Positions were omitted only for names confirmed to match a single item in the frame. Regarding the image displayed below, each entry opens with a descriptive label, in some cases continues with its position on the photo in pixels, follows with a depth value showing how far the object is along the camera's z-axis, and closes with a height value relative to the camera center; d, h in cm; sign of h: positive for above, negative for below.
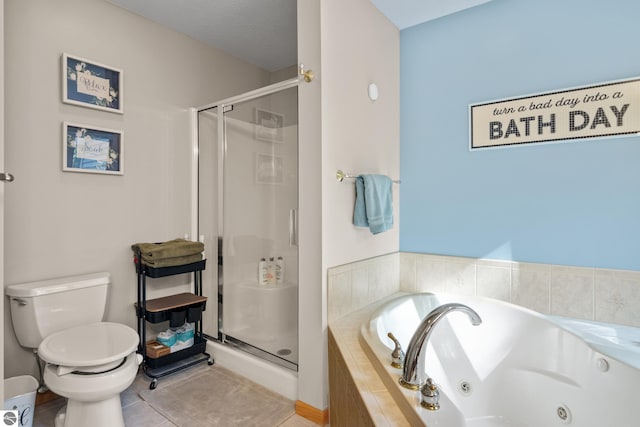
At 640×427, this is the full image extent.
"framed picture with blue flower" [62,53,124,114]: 203 +80
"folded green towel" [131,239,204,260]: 220 -27
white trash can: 156 -93
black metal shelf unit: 220 -72
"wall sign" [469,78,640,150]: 174 +54
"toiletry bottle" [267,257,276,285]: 231 -43
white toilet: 153 -68
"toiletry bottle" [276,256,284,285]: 225 -41
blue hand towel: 198 +4
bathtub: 133 -73
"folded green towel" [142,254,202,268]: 220 -35
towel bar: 189 +20
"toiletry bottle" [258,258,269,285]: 236 -44
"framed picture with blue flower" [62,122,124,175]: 204 +39
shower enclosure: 214 -5
